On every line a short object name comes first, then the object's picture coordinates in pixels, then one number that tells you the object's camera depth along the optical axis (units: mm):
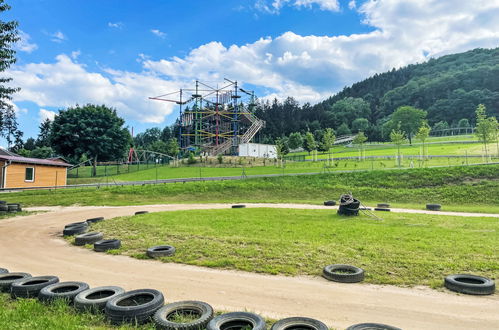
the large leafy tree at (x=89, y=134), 41891
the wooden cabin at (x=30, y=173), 26984
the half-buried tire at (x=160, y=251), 8859
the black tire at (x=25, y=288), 5809
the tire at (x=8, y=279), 6191
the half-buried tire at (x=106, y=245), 9883
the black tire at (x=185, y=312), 4422
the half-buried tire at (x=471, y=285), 5965
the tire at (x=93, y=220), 14802
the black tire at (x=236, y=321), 4422
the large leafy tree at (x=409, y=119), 85812
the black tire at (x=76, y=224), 13028
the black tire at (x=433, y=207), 19134
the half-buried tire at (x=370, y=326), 4312
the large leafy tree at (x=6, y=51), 14970
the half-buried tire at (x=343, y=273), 6715
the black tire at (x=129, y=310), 4750
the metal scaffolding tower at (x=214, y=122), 79562
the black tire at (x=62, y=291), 5449
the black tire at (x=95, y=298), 5125
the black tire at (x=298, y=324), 4348
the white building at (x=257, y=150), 62156
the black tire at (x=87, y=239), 10711
